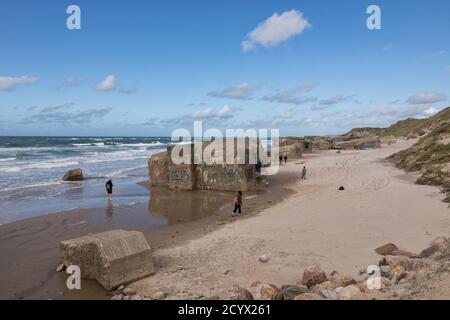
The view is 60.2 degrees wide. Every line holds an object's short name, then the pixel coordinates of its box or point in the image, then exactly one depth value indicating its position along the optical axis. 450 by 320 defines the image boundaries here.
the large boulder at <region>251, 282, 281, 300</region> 7.27
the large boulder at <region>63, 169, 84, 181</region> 26.39
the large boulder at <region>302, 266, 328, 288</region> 7.79
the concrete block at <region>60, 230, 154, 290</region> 8.33
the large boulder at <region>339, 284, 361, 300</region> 6.63
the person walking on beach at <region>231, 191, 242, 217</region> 15.83
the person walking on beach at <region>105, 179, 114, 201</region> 19.12
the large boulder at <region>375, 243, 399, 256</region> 9.71
